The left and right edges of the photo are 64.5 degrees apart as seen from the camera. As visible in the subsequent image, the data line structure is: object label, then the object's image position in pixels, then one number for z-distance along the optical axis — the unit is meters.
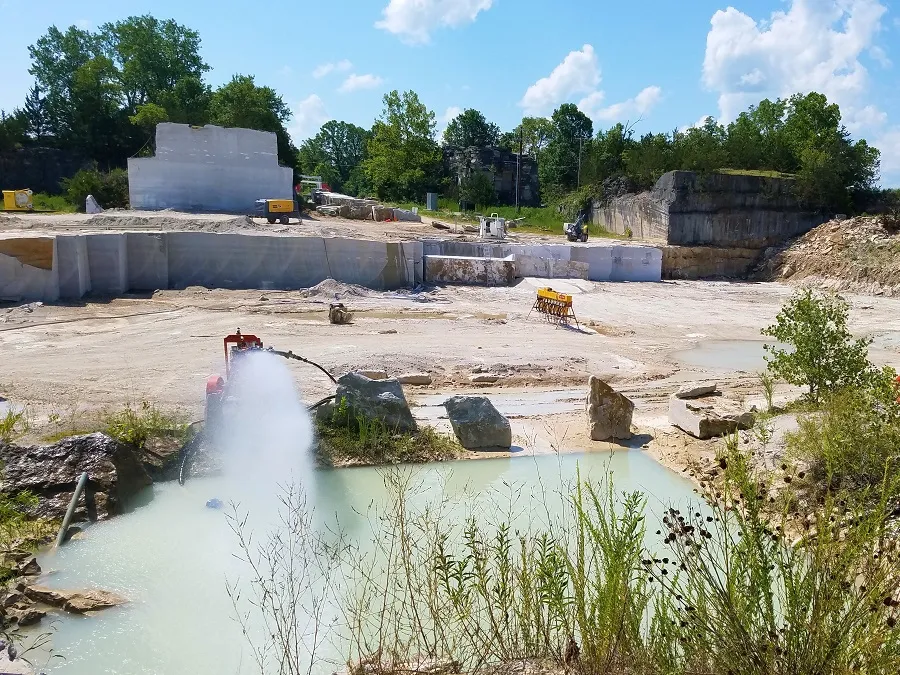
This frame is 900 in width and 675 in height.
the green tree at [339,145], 78.62
